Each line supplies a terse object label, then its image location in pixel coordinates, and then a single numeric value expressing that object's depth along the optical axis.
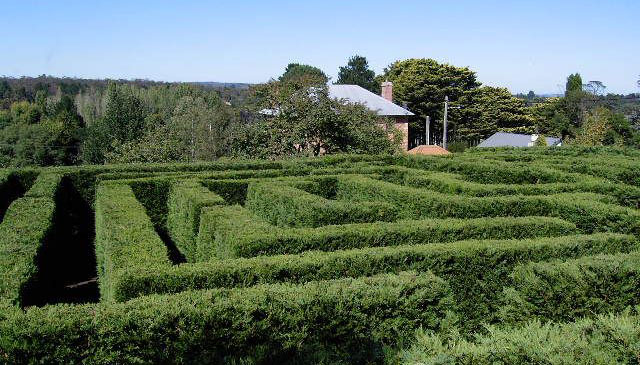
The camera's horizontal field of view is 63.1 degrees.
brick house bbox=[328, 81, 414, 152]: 47.47
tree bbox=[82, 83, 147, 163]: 50.09
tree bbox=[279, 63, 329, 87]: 26.07
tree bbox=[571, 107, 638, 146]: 42.00
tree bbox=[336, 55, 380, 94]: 80.18
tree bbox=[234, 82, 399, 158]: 24.73
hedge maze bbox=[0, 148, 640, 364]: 5.23
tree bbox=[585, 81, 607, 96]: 76.72
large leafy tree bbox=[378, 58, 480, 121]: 61.72
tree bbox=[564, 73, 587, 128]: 63.75
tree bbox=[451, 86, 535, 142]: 64.12
